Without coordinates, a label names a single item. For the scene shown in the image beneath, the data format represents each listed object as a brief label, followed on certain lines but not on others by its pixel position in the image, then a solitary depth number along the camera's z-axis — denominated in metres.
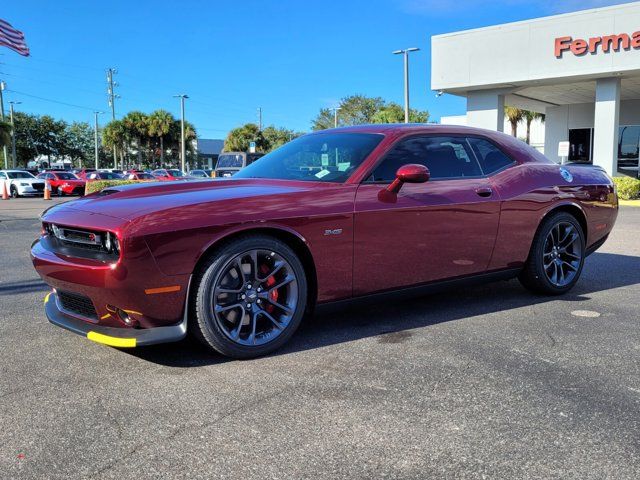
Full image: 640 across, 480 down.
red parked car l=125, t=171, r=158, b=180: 32.69
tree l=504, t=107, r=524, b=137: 34.44
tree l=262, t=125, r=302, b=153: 81.69
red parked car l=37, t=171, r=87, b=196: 28.95
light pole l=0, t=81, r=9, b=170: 50.25
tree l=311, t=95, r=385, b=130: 61.75
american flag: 24.09
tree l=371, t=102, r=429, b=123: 42.16
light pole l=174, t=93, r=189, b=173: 47.97
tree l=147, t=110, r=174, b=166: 53.06
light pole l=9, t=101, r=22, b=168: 50.56
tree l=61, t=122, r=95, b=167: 74.38
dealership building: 17.59
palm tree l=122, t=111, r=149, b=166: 52.94
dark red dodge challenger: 3.10
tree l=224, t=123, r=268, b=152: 60.12
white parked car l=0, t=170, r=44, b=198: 28.88
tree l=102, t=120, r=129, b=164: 53.25
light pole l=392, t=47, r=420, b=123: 28.04
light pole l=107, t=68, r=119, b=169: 58.92
